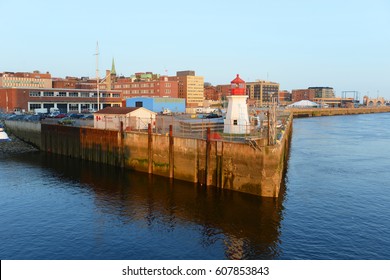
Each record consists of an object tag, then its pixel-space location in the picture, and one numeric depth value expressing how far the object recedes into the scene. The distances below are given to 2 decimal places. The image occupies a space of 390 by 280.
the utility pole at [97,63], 74.38
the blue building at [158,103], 98.88
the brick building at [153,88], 180.38
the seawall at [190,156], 32.44
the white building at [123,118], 50.81
